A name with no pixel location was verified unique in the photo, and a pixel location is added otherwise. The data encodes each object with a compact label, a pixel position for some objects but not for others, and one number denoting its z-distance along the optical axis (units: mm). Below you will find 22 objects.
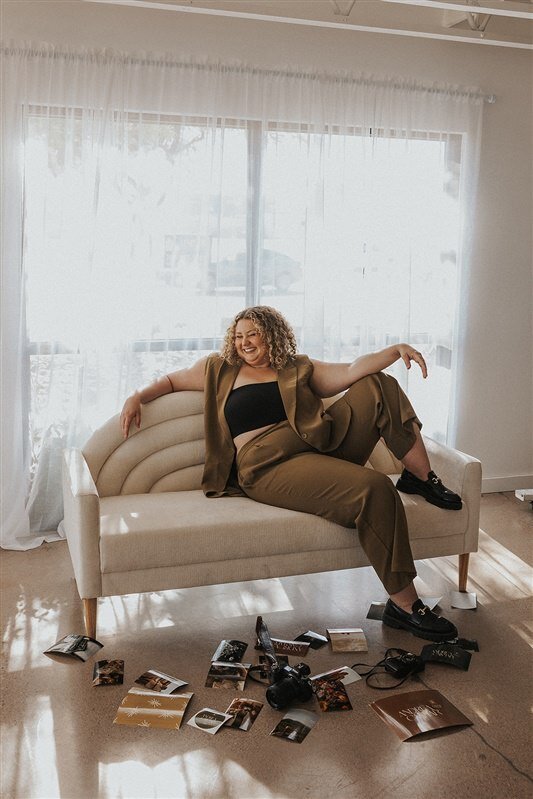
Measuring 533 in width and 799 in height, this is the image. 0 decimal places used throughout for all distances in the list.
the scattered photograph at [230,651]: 3004
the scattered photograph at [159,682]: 2791
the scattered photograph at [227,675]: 2836
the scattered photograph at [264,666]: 2891
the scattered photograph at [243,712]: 2596
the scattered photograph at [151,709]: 2598
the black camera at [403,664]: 2900
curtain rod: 3938
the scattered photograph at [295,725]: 2547
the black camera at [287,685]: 2683
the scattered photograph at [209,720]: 2572
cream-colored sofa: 3037
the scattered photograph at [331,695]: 2705
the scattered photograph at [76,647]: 3027
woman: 3199
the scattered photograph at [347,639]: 3099
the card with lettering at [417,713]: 2588
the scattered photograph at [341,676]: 2868
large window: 4070
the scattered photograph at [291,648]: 3070
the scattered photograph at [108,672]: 2834
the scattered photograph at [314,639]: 3145
